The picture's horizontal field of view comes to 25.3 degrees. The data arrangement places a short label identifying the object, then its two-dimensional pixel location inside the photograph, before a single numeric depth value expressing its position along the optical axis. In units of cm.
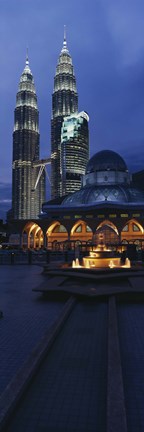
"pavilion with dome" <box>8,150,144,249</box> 6531
